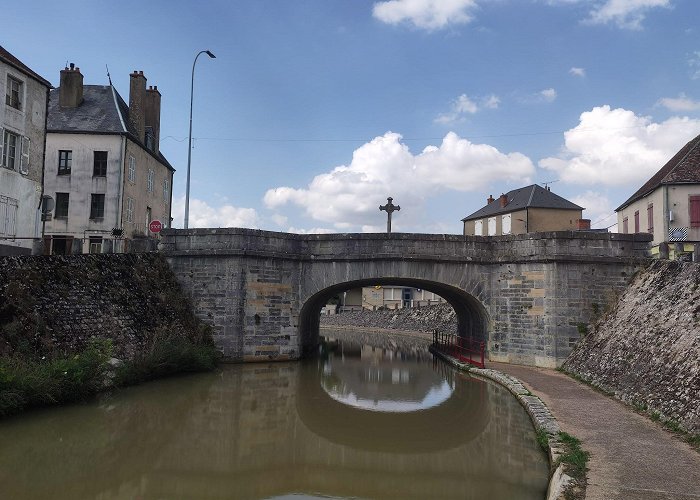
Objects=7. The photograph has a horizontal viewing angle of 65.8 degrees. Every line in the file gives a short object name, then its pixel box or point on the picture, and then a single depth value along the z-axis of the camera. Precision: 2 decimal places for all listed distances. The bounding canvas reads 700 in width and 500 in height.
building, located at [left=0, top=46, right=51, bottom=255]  17.52
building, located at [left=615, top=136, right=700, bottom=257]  22.84
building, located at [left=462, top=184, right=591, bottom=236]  37.66
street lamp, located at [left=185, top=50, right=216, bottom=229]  20.63
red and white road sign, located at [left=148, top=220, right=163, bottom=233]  21.30
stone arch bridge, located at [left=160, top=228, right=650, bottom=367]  16.33
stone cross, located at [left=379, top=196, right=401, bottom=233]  20.42
